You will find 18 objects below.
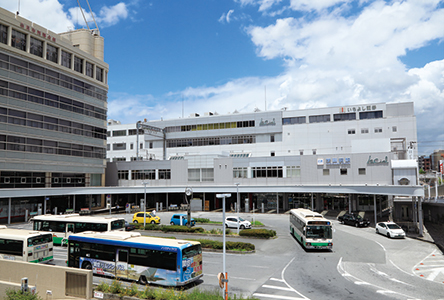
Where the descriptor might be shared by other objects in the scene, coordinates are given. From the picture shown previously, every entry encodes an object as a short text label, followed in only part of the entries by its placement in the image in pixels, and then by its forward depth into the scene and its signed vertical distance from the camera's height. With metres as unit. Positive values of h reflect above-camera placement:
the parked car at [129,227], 40.28 -6.77
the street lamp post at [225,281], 15.72 -5.34
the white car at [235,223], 42.66 -6.68
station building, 57.50 +3.27
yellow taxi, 47.28 -6.65
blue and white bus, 18.67 -5.21
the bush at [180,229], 39.08 -6.81
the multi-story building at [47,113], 50.50 +11.26
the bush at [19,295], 16.33 -6.24
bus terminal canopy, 42.94 -2.83
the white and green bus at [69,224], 30.06 -4.85
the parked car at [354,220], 44.07 -6.83
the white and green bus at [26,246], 23.17 -5.20
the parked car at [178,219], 45.34 -6.47
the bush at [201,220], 48.41 -7.12
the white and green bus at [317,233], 28.92 -5.55
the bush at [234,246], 29.62 -6.78
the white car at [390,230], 36.53 -6.85
